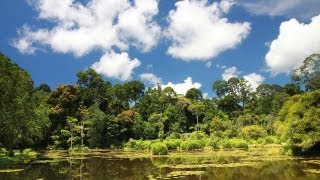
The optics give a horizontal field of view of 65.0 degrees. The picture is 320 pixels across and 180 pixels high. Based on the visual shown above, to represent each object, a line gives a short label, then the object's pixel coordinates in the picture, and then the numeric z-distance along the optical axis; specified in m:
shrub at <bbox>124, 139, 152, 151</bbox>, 33.94
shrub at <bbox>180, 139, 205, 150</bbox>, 31.46
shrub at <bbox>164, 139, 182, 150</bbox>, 32.38
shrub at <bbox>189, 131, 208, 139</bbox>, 37.45
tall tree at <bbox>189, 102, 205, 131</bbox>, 46.08
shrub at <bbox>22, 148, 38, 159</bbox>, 27.27
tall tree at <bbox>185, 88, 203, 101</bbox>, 56.27
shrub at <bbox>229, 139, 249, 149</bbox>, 30.69
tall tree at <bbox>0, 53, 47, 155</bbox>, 20.18
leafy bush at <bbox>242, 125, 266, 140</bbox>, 36.07
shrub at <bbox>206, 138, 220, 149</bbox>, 32.06
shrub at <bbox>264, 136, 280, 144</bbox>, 33.04
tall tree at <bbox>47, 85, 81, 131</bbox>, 39.13
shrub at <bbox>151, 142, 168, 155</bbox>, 26.93
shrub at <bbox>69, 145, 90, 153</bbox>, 35.16
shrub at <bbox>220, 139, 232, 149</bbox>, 31.78
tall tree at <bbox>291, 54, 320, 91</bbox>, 36.40
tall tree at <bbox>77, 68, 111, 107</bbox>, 44.43
